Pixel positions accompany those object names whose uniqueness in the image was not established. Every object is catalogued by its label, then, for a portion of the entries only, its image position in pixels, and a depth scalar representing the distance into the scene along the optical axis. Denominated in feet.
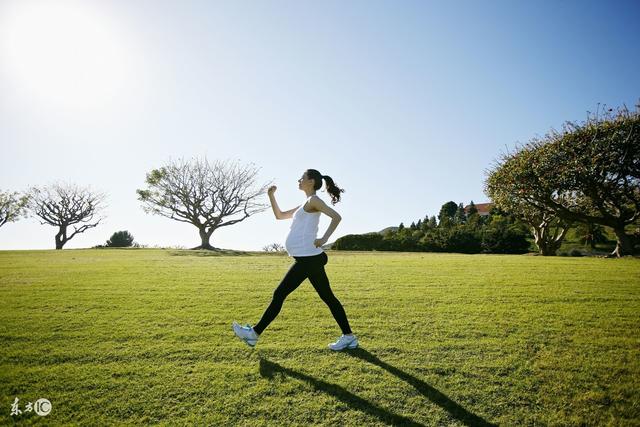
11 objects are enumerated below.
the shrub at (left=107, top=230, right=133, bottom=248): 169.99
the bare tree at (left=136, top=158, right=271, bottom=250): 135.44
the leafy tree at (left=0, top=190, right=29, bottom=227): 163.62
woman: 15.72
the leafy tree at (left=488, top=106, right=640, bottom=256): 73.20
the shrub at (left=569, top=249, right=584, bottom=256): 98.94
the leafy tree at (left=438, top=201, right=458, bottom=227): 204.97
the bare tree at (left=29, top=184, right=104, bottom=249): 166.71
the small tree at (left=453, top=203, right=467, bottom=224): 192.13
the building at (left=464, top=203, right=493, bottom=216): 287.59
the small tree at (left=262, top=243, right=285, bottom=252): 134.20
